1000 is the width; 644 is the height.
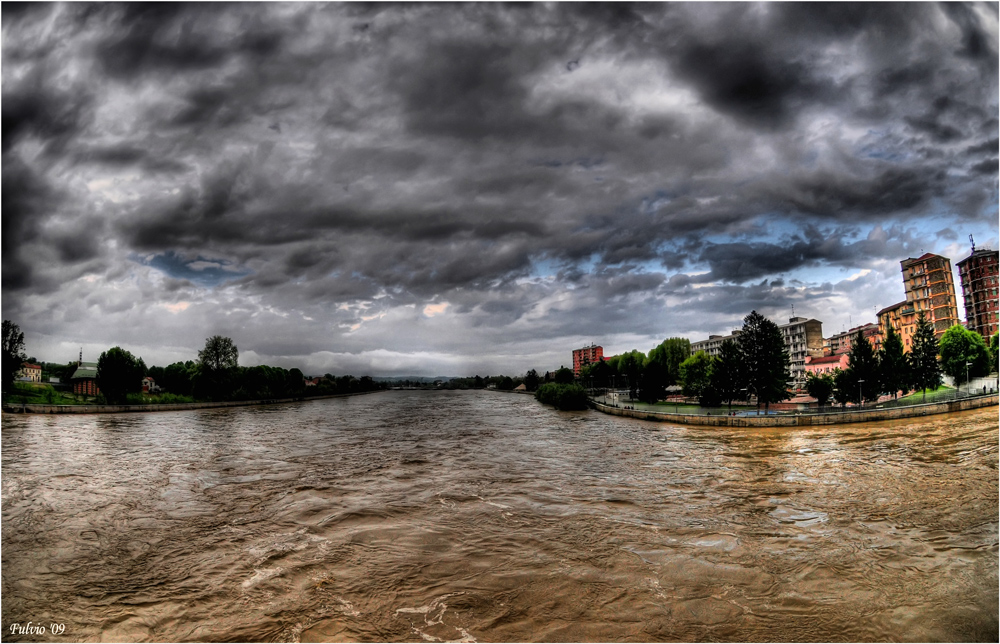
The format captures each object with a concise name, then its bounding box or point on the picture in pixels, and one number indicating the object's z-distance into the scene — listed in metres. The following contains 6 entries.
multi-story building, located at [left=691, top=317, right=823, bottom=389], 82.19
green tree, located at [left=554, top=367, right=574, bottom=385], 99.06
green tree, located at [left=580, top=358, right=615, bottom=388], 90.31
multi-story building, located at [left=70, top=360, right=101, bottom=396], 64.19
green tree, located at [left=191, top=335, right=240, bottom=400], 63.19
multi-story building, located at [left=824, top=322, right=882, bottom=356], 76.25
